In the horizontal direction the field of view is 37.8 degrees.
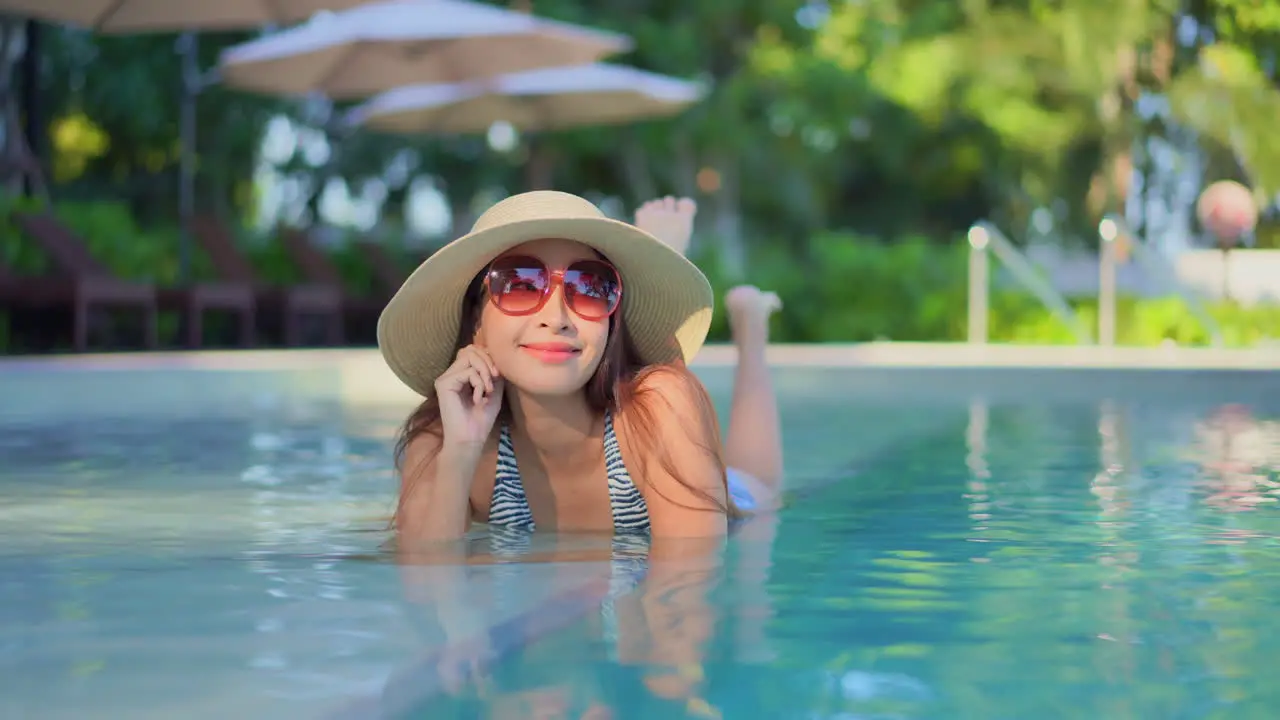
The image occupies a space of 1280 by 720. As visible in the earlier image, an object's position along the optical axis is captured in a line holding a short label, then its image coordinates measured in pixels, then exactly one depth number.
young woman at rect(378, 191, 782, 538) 3.95
